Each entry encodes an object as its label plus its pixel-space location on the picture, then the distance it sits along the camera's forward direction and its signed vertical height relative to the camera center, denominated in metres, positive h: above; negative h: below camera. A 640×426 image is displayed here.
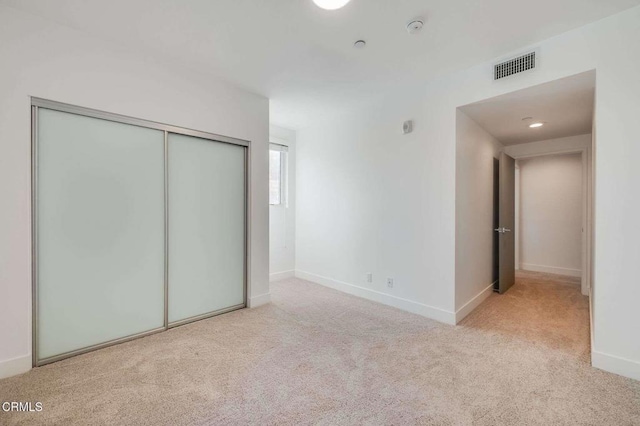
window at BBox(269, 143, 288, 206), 4.75 +0.67
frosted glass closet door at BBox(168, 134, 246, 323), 2.88 -0.15
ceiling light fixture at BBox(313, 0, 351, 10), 1.87 +1.41
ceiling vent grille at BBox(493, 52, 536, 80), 2.42 +1.32
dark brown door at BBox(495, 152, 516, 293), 4.04 -0.19
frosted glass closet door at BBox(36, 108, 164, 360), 2.18 -0.16
